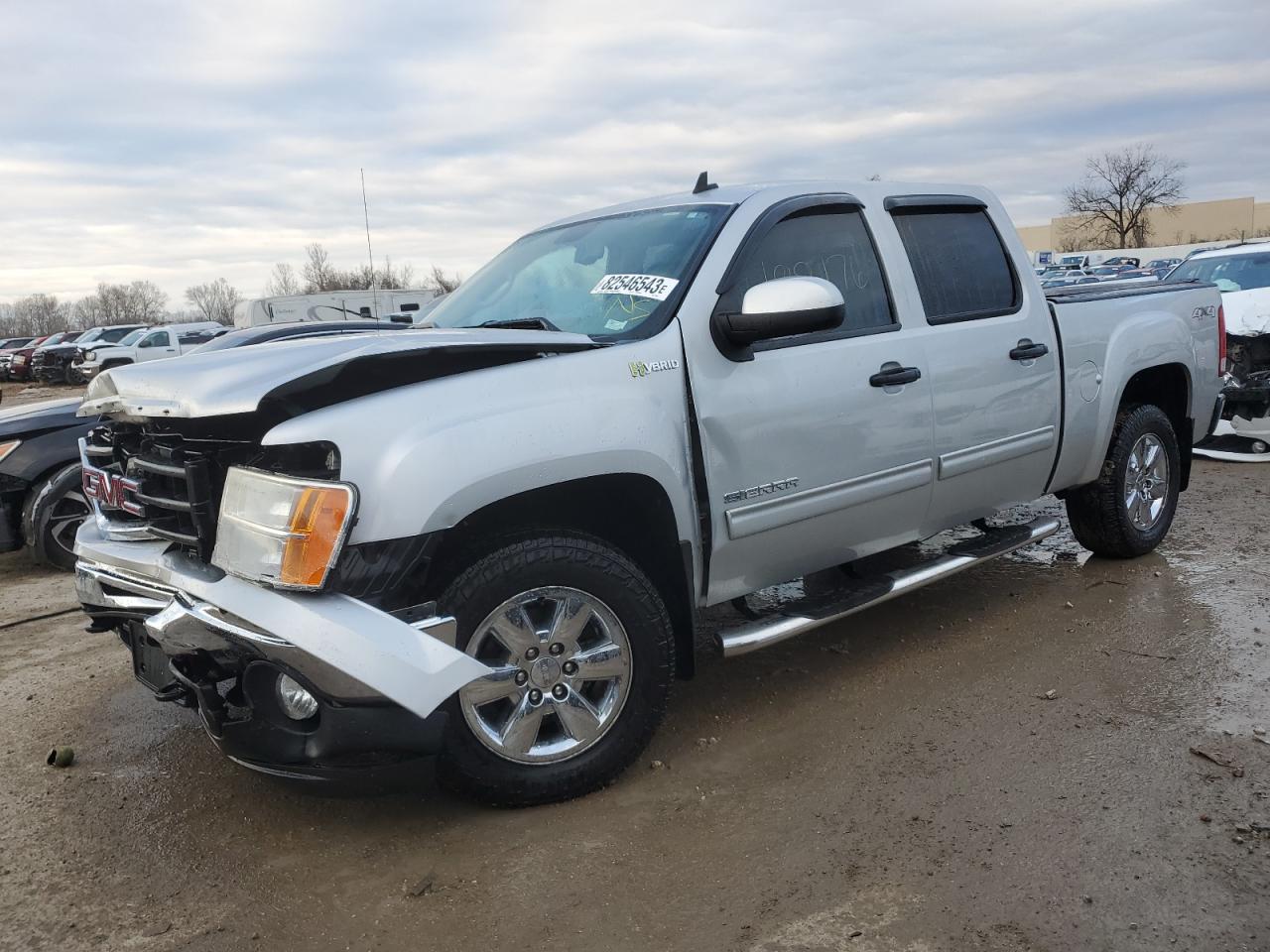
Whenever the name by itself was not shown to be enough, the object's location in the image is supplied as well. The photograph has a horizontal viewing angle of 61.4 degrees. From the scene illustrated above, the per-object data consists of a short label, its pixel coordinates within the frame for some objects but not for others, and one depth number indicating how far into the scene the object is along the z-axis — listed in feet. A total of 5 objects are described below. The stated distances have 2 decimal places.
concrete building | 293.02
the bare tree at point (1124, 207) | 233.55
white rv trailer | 107.24
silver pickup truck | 8.91
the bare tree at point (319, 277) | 178.70
